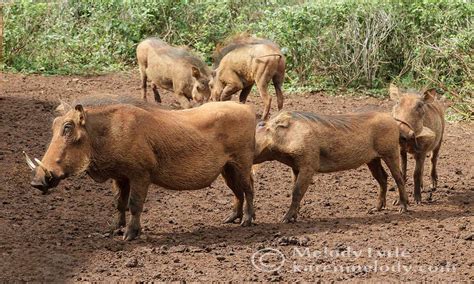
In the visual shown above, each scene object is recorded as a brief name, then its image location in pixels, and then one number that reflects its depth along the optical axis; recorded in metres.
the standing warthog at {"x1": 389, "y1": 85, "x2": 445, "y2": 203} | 15.79
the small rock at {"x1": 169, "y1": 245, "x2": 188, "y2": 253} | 12.56
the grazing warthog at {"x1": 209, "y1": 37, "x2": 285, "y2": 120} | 21.75
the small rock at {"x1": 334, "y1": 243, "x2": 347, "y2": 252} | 12.53
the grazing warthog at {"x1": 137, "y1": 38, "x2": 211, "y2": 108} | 21.51
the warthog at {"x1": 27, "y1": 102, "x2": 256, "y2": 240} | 12.87
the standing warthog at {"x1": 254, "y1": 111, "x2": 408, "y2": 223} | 14.50
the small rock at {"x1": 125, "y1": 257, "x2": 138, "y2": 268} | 11.85
